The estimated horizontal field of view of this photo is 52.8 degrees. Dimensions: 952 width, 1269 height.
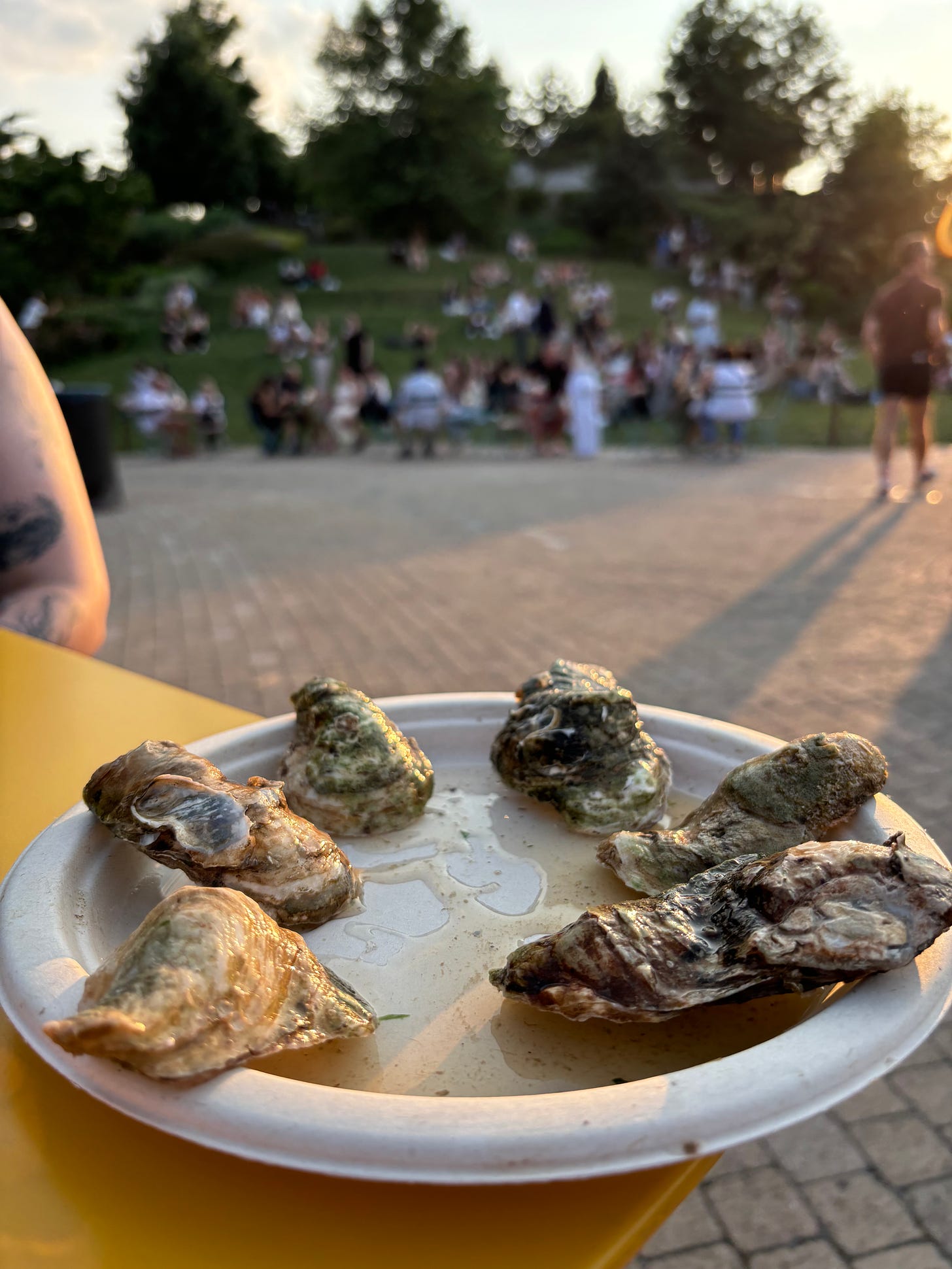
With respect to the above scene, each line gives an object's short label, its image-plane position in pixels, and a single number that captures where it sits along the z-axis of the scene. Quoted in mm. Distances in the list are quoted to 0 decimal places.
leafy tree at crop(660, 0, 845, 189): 54062
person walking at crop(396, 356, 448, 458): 17312
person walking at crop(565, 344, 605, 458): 16484
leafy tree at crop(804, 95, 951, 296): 41250
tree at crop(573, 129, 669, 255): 51906
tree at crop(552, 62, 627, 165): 63069
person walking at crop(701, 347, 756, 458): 15102
